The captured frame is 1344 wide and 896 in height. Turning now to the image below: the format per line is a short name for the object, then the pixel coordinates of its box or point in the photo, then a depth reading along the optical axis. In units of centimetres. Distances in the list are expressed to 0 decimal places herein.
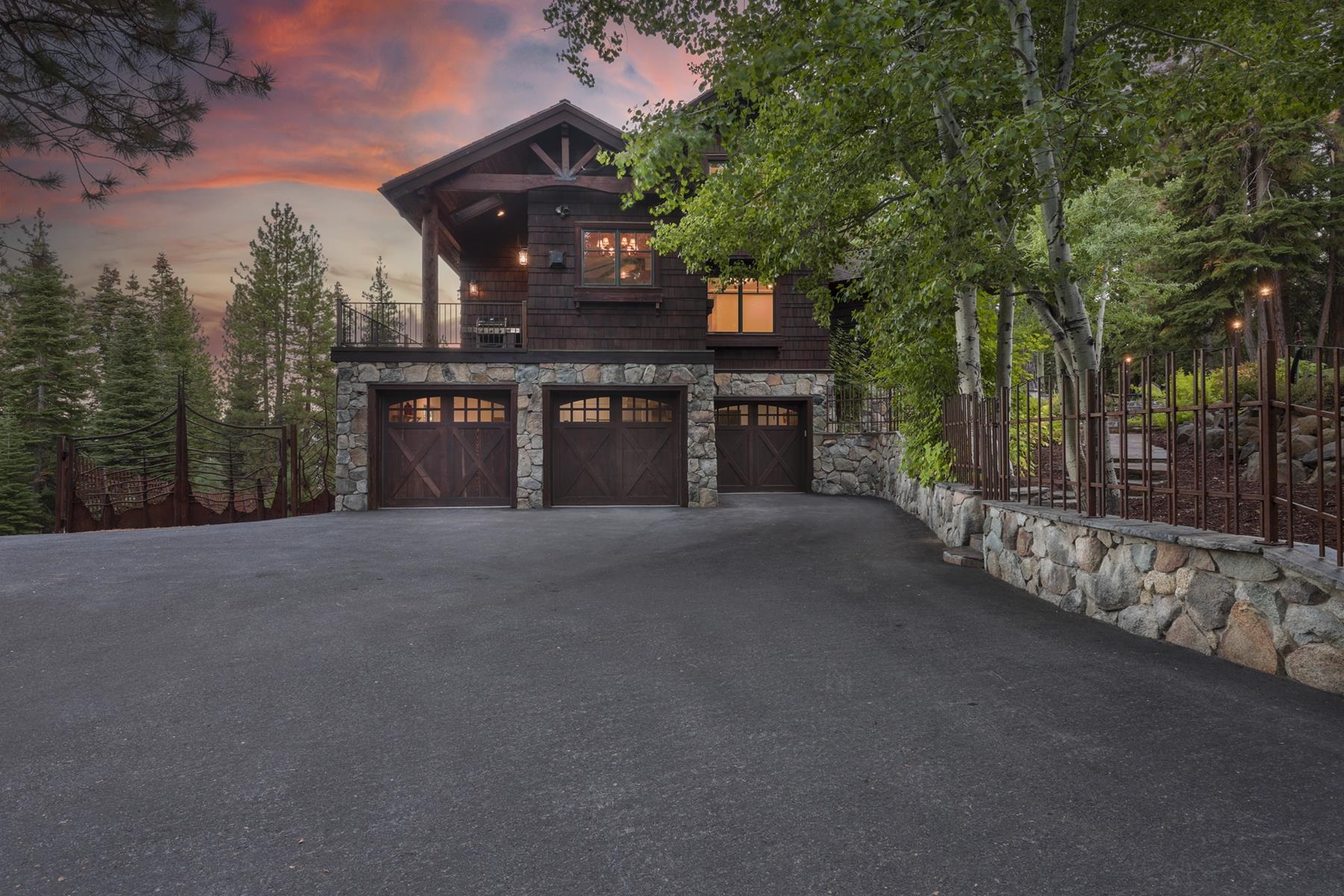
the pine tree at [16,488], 2078
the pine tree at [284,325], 3011
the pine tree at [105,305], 2938
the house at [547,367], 1286
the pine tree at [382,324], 1313
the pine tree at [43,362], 2356
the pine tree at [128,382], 2477
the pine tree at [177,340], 2973
